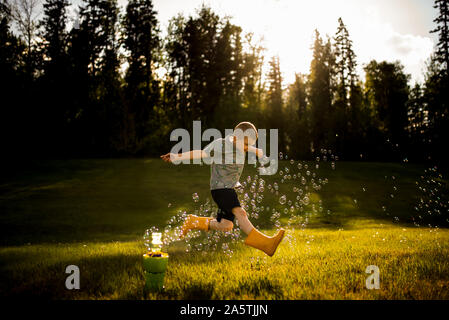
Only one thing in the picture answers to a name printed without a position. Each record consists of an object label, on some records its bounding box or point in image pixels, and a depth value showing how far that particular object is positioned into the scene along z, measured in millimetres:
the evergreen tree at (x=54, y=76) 37938
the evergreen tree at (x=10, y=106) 35969
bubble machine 4691
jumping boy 5621
